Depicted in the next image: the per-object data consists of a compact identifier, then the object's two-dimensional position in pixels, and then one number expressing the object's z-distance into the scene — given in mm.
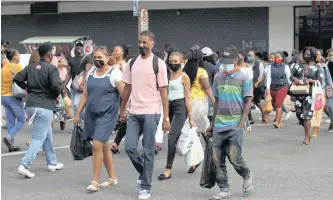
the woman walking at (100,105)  7445
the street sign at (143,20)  18078
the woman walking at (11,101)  10281
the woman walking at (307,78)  10805
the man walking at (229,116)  6988
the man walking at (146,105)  7156
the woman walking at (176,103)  8297
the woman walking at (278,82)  13930
